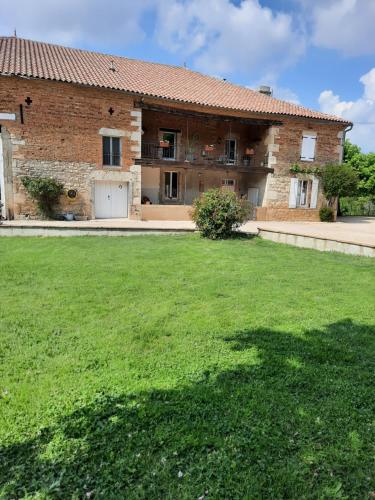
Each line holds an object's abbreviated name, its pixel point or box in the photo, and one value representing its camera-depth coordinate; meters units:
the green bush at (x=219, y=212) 11.86
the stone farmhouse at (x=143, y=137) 15.42
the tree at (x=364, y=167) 28.98
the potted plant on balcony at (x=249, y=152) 20.44
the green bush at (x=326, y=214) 20.50
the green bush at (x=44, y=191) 15.30
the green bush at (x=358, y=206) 27.09
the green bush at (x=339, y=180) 19.59
